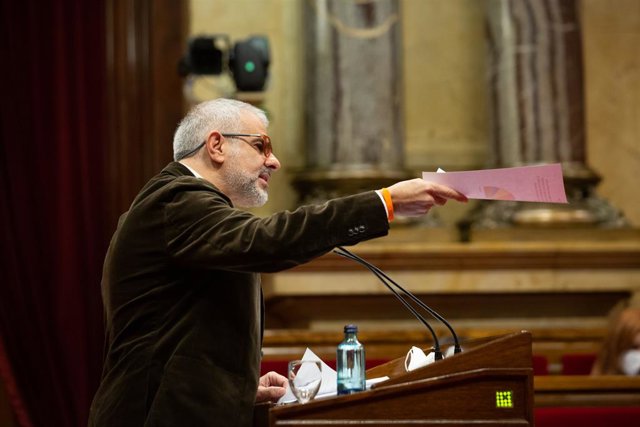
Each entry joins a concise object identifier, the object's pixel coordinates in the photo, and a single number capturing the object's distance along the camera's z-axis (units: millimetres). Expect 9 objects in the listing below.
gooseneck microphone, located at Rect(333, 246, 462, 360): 5025
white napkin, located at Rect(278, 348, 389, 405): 5089
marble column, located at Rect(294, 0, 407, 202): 13055
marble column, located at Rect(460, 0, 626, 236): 13125
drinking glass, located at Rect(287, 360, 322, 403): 4937
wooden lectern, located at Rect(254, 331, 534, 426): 4605
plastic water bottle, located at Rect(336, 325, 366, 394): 4887
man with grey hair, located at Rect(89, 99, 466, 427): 4801
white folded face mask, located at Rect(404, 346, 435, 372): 5332
